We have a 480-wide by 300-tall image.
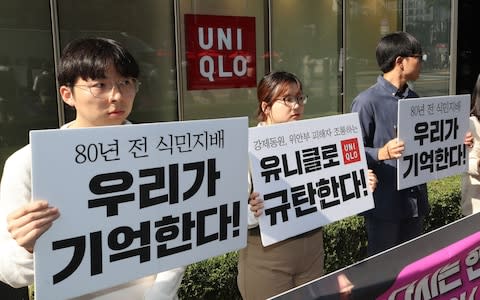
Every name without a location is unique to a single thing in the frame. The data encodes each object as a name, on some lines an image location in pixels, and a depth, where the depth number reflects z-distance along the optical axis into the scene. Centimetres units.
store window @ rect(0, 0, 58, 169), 548
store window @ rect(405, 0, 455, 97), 943
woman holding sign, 231
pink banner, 202
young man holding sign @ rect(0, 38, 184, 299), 157
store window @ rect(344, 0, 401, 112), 859
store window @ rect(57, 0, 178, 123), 582
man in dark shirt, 296
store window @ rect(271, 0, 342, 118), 777
